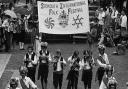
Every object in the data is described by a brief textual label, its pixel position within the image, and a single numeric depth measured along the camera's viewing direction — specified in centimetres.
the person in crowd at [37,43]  2146
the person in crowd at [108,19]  2641
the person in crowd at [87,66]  1708
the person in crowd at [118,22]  2588
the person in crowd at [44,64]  1738
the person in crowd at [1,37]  2437
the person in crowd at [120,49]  2374
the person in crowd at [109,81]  1366
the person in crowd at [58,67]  1719
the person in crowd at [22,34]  2455
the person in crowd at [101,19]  2607
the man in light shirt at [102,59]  1680
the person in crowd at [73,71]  1708
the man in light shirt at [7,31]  2364
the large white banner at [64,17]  1942
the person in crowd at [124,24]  2545
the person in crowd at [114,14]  2648
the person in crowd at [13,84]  1368
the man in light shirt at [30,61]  1722
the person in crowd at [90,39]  2333
